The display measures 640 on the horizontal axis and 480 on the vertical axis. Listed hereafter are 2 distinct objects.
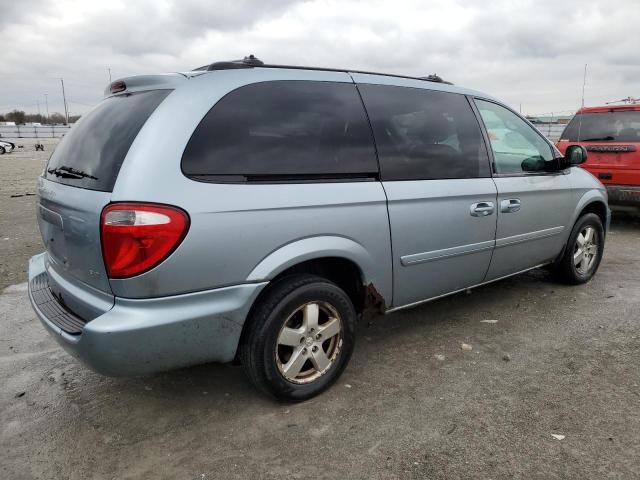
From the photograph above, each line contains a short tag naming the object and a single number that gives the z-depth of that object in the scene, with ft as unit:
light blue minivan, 7.50
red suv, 22.94
